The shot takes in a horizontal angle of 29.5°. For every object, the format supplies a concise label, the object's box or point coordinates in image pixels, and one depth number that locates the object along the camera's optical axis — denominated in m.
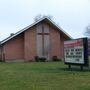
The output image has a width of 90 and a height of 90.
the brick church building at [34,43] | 23.01
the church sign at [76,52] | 12.23
